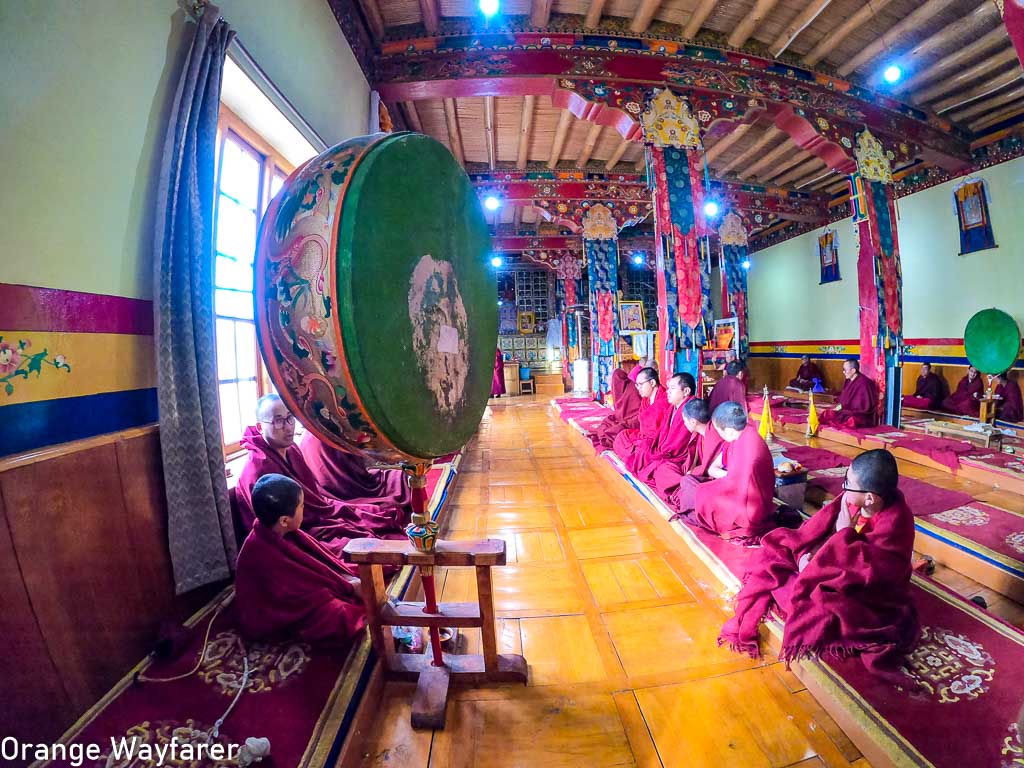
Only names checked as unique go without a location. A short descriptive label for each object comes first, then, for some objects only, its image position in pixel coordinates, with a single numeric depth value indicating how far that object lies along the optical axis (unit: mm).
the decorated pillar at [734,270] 10219
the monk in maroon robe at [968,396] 6590
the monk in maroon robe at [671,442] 3783
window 2611
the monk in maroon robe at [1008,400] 5977
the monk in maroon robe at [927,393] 7348
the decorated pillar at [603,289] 8859
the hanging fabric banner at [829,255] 10220
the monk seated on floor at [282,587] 1695
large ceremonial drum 1027
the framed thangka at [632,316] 9820
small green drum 6117
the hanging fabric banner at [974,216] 7004
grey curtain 1775
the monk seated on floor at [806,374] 10769
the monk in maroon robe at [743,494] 2482
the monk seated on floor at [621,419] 5372
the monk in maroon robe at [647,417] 4297
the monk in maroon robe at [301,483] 2389
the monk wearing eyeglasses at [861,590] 1617
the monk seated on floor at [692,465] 3035
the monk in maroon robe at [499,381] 12180
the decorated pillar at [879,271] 5938
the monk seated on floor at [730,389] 5391
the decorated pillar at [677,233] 5012
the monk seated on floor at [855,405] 5832
